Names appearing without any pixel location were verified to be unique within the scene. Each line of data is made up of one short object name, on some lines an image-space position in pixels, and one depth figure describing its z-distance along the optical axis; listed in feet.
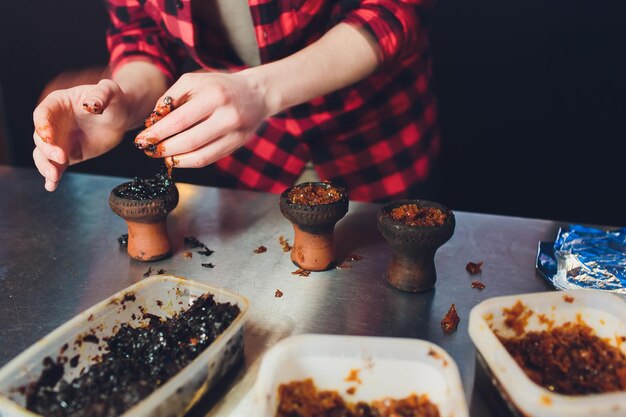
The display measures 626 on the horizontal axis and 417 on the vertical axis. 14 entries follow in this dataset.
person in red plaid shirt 4.38
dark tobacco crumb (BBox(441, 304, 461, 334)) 3.78
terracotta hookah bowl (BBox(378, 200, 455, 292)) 3.86
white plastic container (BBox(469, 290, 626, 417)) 2.55
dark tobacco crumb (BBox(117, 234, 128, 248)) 5.00
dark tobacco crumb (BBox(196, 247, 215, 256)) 4.84
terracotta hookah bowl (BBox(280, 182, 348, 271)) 4.14
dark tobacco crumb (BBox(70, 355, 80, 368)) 3.20
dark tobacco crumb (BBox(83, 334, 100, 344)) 3.31
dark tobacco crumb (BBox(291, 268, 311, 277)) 4.51
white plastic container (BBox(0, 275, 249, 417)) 2.80
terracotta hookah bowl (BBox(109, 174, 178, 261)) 4.36
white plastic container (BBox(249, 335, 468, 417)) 2.91
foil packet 4.10
